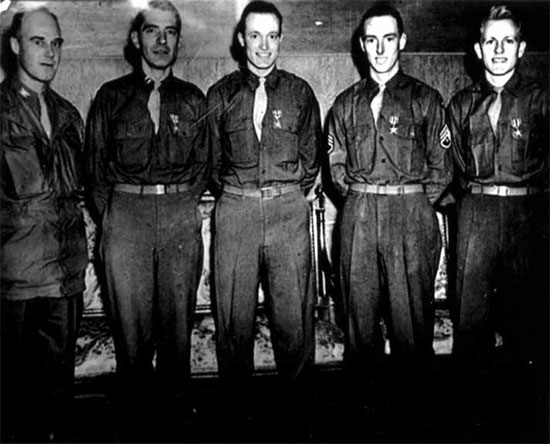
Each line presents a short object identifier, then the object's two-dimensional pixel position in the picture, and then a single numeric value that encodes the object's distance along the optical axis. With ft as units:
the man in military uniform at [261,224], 9.35
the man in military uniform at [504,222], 9.46
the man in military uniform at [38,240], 8.45
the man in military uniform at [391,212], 9.37
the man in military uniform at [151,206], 9.18
